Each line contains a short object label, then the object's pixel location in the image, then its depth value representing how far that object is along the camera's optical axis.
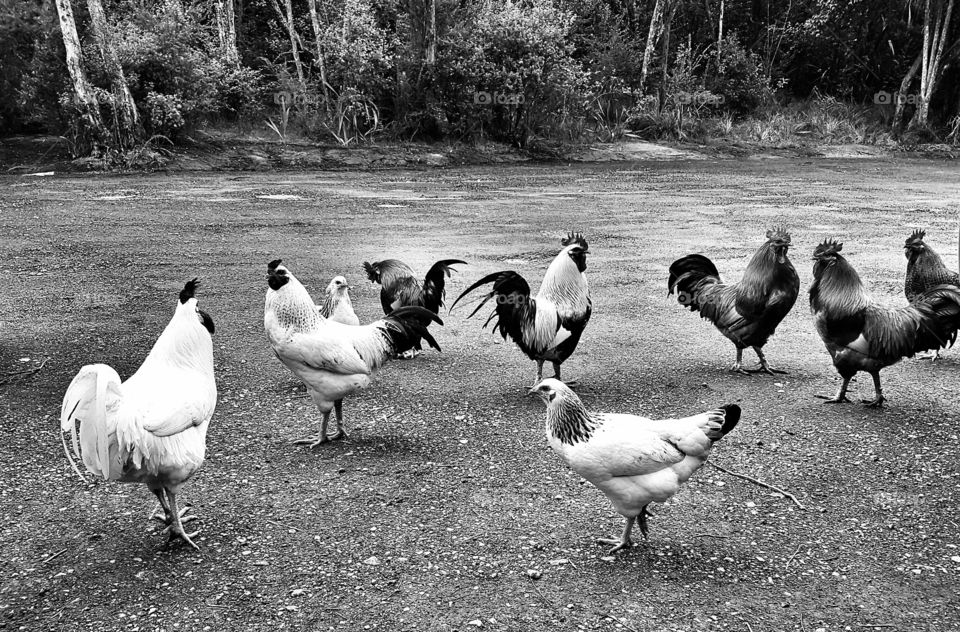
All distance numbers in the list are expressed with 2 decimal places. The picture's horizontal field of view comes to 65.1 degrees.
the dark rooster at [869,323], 6.23
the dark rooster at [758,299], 7.00
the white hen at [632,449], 4.05
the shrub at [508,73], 21.80
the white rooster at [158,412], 3.64
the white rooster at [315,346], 5.44
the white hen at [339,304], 6.66
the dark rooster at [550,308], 6.56
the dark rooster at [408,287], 7.46
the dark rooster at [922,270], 6.97
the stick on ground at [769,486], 4.86
